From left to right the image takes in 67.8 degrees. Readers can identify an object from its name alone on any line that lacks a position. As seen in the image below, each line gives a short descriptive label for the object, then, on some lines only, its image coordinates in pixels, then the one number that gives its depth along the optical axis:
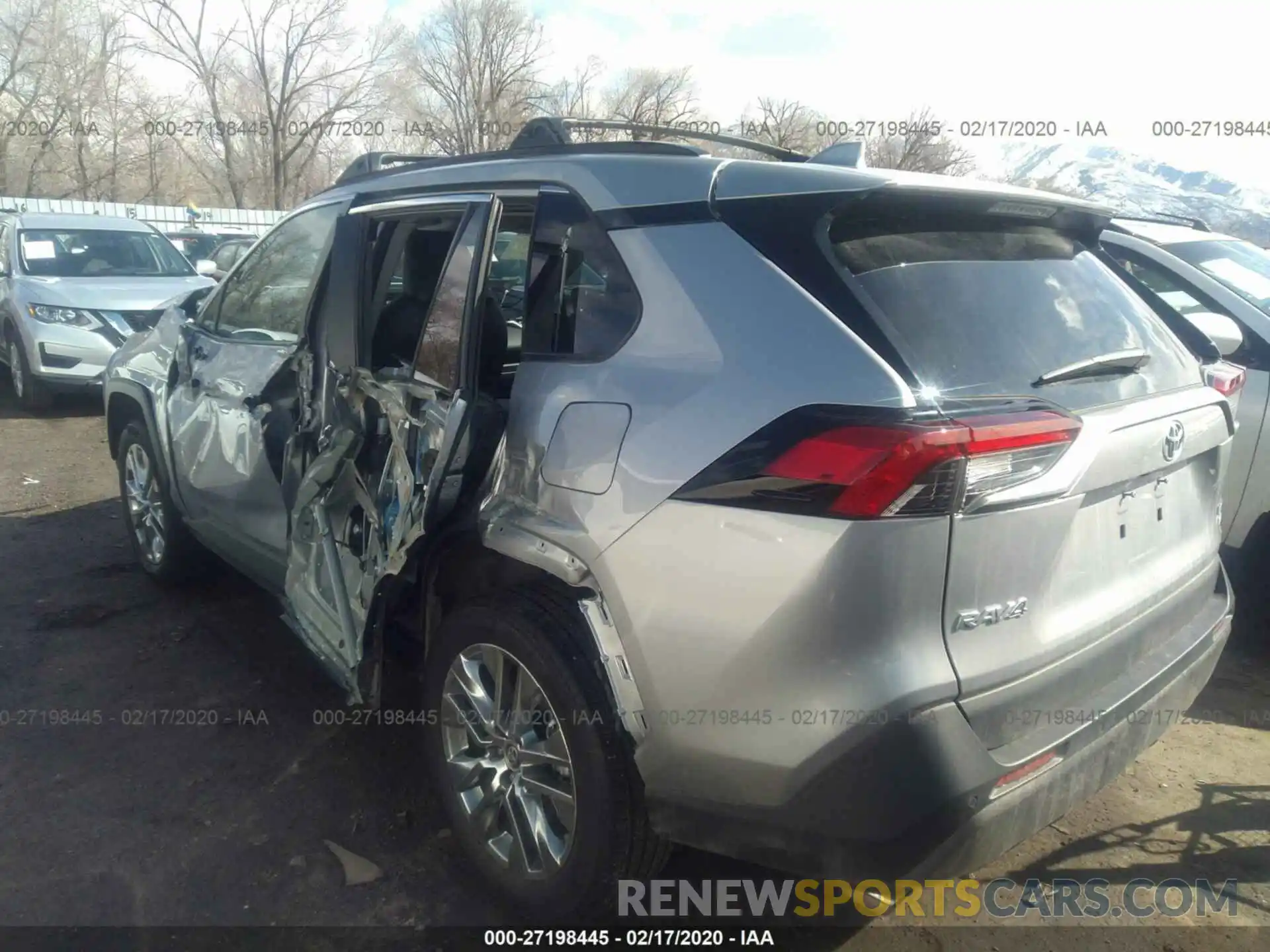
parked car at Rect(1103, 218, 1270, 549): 4.12
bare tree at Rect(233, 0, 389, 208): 30.28
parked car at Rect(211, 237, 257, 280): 13.19
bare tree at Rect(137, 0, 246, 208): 29.71
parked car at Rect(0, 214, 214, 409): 8.84
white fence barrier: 23.88
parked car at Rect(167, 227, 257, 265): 19.52
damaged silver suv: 1.88
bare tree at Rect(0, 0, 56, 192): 29.94
